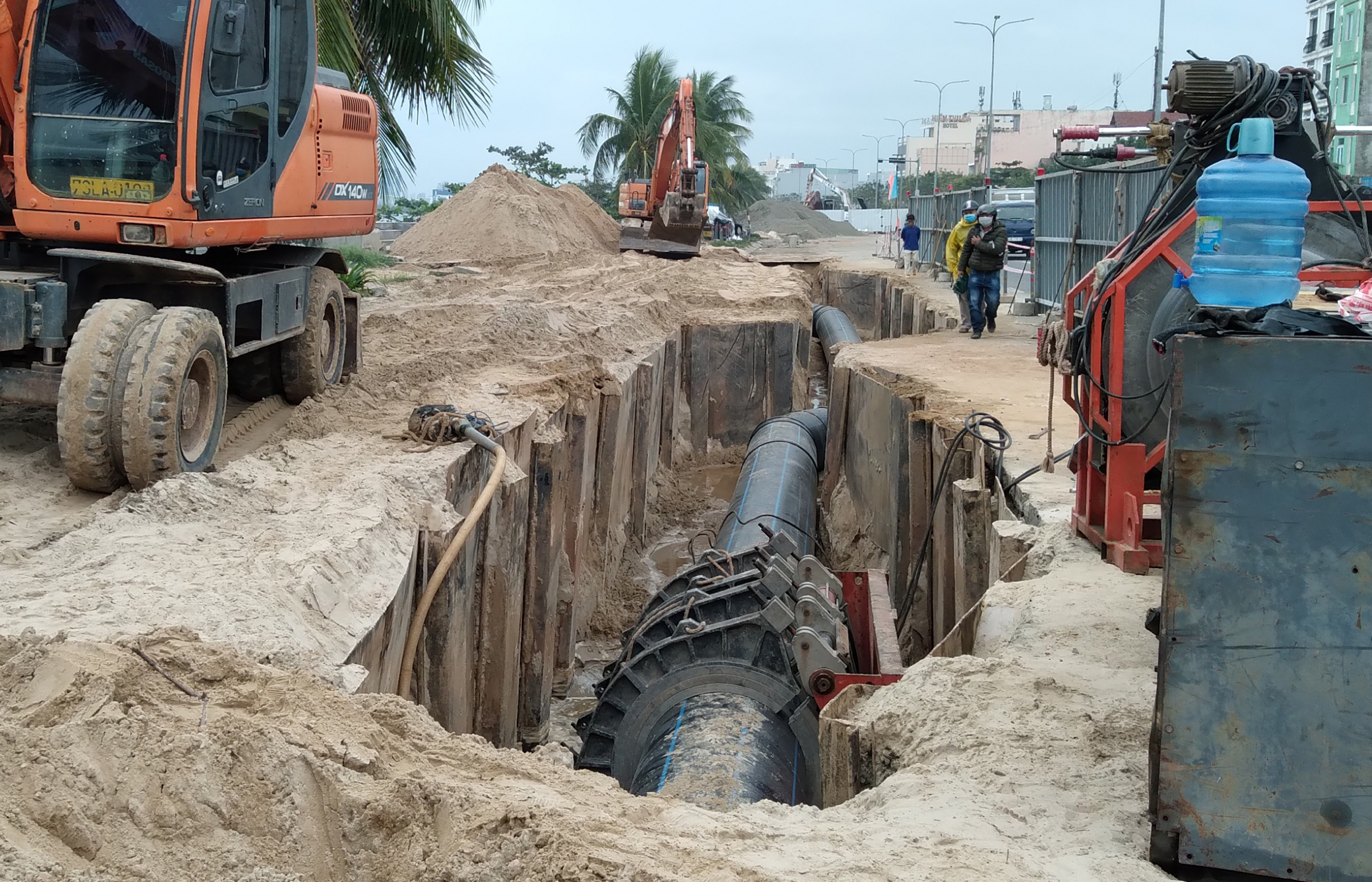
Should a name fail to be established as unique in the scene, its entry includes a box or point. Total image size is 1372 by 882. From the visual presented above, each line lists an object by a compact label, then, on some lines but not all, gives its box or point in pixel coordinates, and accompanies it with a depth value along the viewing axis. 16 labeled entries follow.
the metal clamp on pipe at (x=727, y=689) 5.47
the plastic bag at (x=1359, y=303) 7.24
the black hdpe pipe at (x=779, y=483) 9.41
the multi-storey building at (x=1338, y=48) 43.56
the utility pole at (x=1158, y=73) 20.92
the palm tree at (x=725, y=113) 50.19
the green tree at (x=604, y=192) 53.34
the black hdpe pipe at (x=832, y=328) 21.47
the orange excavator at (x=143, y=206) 6.15
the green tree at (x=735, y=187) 50.50
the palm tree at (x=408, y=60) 13.70
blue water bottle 4.05
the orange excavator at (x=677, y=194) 24.91
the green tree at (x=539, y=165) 52.28
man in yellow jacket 16.84
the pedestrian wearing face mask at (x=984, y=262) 15.78
